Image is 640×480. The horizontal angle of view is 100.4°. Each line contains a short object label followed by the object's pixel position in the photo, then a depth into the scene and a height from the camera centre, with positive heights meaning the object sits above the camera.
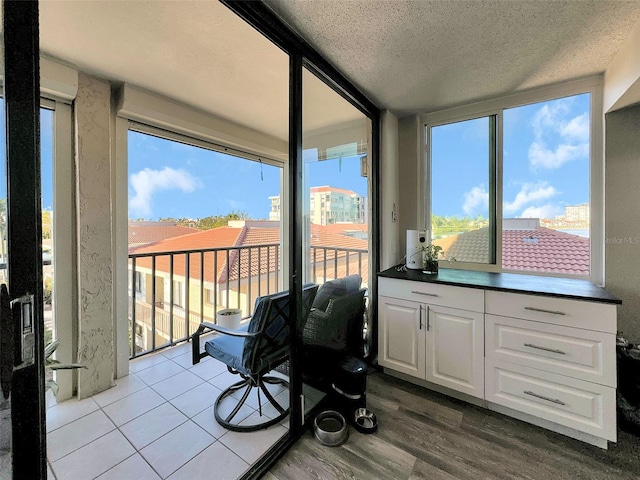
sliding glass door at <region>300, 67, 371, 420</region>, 1.78 +0.13
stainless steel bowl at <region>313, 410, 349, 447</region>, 1.56 -1.17
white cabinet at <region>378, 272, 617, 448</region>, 1.51 -0.73
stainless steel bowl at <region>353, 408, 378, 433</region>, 1.65 -1.17
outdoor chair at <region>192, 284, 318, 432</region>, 1.67 -0.75
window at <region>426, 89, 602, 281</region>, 2.09 +0.43
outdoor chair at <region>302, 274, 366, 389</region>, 1.78 -0.69
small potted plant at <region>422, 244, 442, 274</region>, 2.29 -0.18
